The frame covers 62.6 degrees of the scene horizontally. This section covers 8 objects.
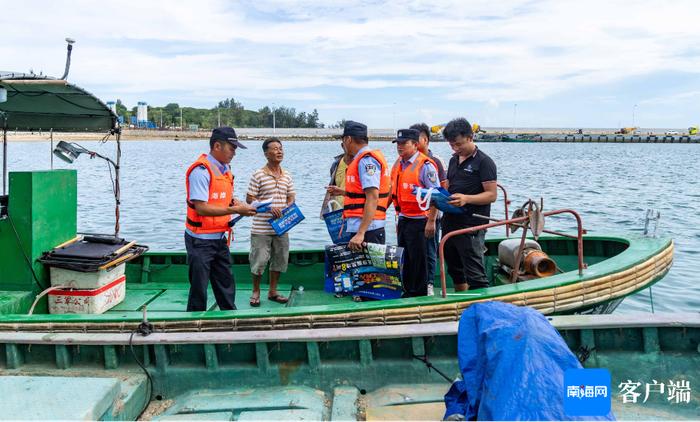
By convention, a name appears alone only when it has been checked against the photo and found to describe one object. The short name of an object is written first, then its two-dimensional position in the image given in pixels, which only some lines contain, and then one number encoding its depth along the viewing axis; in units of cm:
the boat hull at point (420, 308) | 419
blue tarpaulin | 240
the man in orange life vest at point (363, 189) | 477
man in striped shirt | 542
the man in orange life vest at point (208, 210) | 445
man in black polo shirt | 479
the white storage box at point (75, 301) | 511
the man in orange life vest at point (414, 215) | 518
